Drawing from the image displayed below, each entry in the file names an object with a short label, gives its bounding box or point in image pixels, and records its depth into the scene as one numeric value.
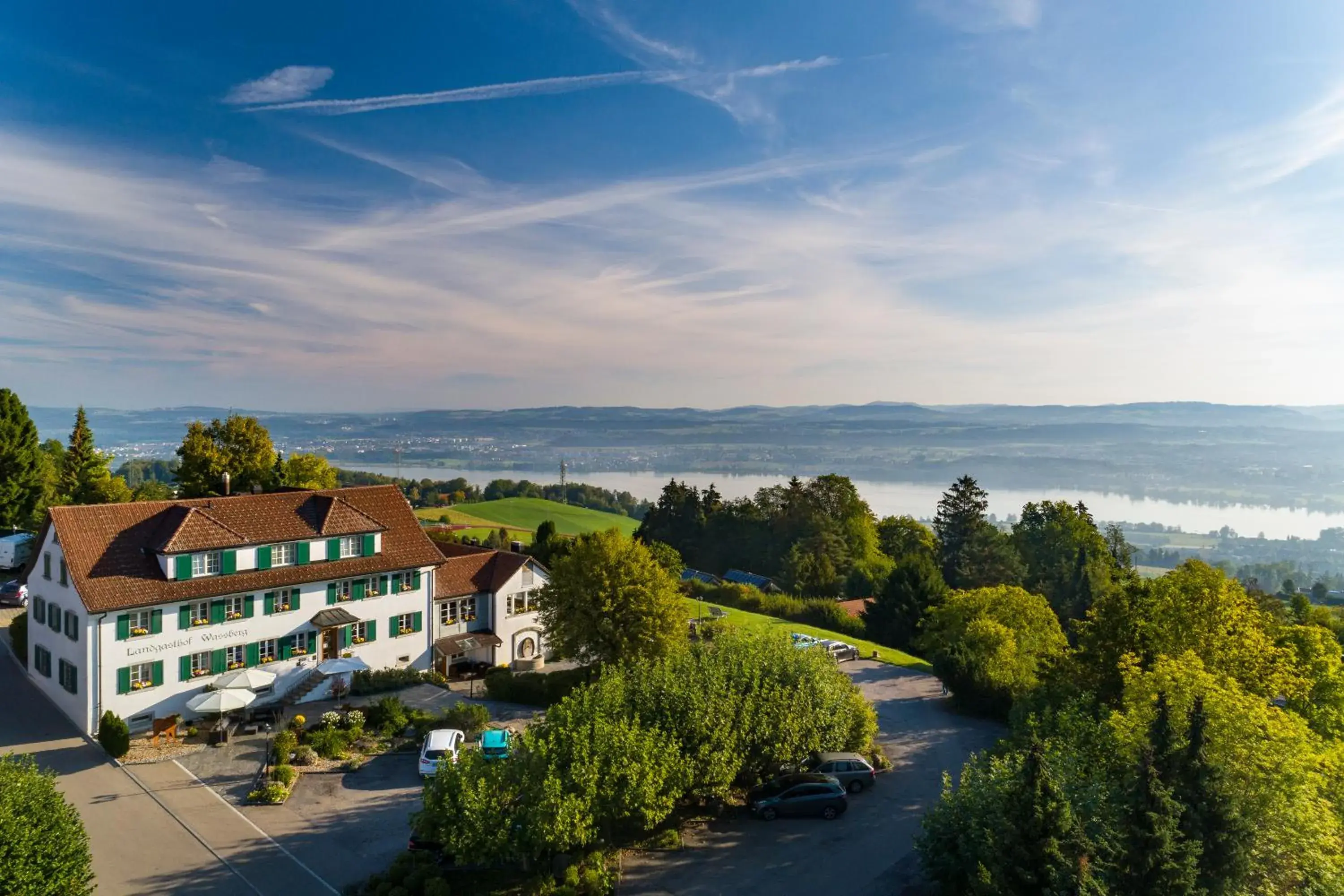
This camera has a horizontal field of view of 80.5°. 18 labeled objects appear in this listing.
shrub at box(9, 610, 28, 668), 33.66
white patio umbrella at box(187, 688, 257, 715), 26.98
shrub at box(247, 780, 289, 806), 22.91
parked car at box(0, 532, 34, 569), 46.62
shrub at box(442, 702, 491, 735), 28.78
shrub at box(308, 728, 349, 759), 26.27
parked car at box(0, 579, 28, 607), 41.09
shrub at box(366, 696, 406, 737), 28.31
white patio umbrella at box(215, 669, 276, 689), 28.55
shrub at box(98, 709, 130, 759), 25.39
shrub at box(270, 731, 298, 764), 25.23
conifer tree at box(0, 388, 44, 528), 50.50
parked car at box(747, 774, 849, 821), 23.09
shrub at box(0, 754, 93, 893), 14.48
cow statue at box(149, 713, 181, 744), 27.39
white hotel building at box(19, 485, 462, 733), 27.36
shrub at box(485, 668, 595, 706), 32.56
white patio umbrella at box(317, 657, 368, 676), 30.81
